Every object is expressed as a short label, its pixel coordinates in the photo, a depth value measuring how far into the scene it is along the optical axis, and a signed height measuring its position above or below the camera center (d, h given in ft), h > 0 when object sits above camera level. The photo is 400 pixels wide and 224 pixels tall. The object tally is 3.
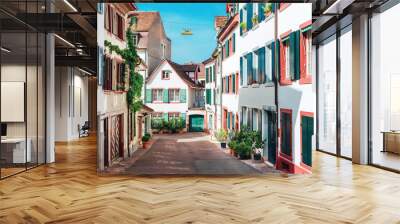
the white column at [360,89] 24.62 +1.31
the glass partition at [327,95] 29.96 +1.15
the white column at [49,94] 25.73 +1.10
